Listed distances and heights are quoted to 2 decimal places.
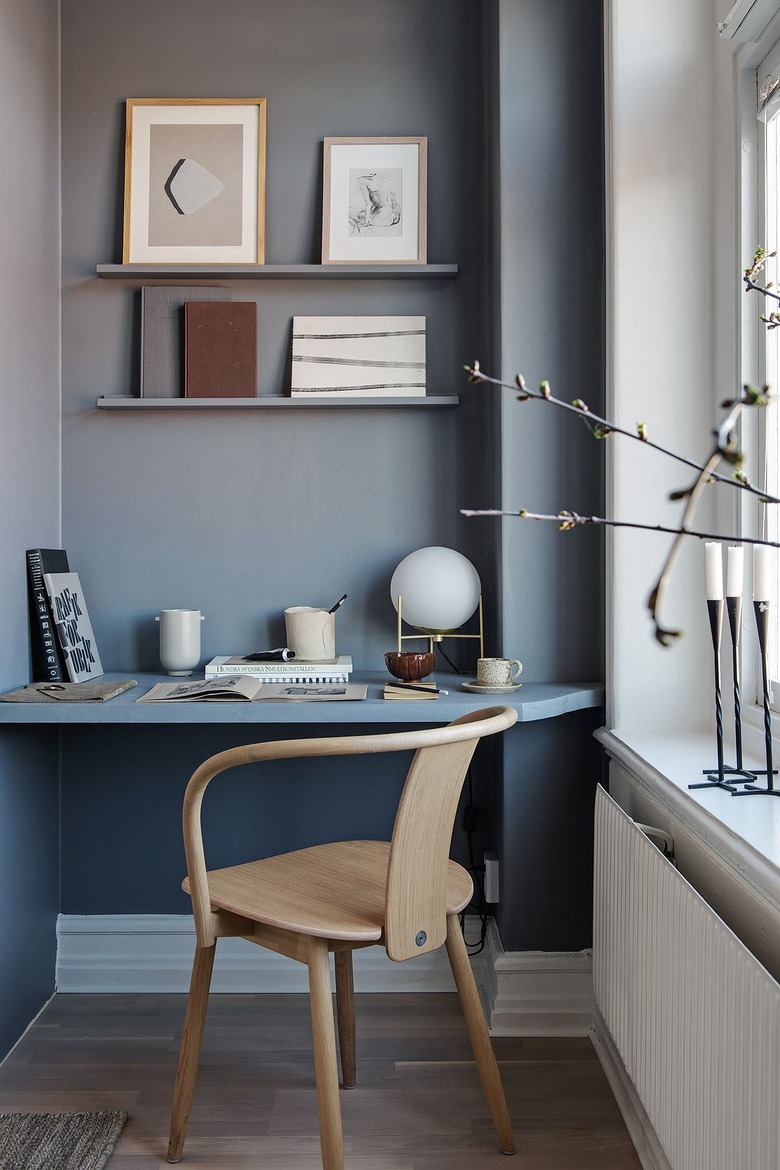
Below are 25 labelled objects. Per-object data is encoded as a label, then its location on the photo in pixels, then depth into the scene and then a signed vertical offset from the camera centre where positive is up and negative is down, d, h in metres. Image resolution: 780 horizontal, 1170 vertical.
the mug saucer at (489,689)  2.01 -0.21
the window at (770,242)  1.68 +0.68
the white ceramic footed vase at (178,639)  2.24 -0.12
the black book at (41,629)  2.12 -0.09
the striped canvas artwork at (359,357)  2.35 +0.61
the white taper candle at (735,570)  1.51 +0.04
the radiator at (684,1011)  1.03 -0.58
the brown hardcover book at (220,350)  2.32 +0.62
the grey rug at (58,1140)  1.63 -1.02
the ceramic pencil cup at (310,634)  2.21 -0.10
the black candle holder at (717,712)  1.47 -0.20
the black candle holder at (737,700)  1.47 -0.18
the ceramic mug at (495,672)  2.02 -0.18
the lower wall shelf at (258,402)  2.30 +0.48
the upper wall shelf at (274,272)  2.29 +0.82
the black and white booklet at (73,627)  2.15 -0.09
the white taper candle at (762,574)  1.39 +0.03
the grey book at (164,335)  2.34 +0.66
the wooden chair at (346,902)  1.45 -0.53
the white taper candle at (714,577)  1.51 +0.03
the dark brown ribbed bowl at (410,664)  2.10 -0.17
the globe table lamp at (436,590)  2.17 +0.01
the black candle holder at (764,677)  1.41 -0.14
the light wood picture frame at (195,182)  2.34 +1.06
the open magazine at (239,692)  1.92 -0.22
